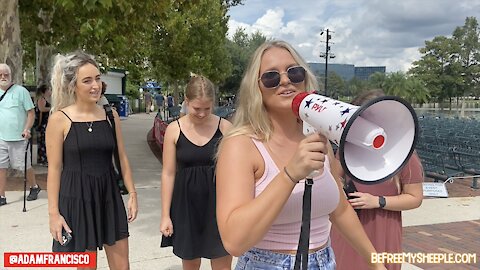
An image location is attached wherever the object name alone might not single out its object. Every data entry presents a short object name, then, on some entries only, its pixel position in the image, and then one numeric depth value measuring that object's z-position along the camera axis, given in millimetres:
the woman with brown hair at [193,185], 3178
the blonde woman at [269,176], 1475
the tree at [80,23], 7641
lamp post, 36816
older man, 6199
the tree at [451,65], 59719
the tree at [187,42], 20453
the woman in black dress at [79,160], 2908
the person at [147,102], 36375
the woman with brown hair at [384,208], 2568
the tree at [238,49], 45688
